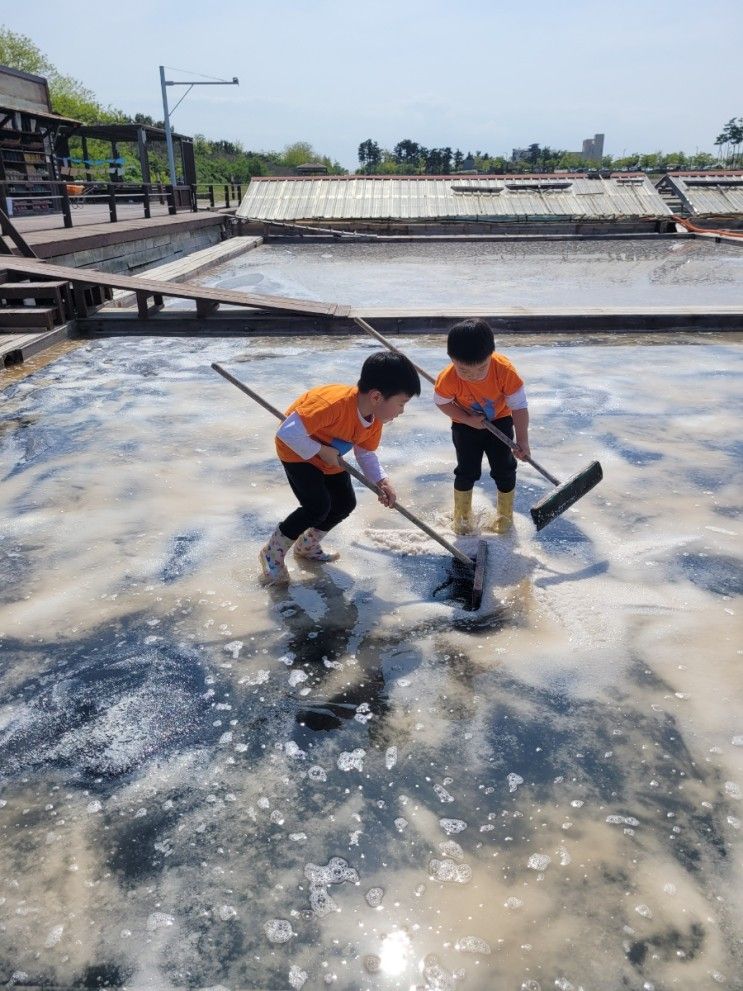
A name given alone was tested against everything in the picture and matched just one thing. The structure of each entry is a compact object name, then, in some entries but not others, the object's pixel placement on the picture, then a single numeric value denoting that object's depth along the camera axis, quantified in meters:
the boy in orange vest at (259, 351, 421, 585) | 2.81
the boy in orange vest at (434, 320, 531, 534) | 3.23
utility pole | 27.17
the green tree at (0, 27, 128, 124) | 51.53
